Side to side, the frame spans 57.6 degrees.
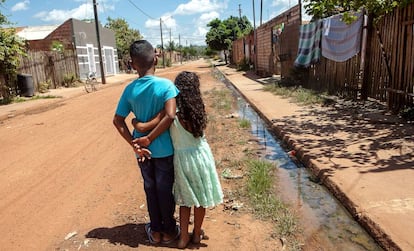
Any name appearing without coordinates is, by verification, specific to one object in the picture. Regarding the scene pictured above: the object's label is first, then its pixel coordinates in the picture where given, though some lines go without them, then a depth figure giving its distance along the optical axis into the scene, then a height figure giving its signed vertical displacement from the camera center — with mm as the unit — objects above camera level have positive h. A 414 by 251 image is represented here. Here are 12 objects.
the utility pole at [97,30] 23281 +1585
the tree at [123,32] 47644 +3252
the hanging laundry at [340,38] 9305 +160
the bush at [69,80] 22172 -1274
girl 2914 -761
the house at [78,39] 27188 +1401
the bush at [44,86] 18727 -1351
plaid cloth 12243 +53
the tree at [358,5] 7477 +766
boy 2875 -535
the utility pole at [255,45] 25791 +247
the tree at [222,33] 48000 +2141
